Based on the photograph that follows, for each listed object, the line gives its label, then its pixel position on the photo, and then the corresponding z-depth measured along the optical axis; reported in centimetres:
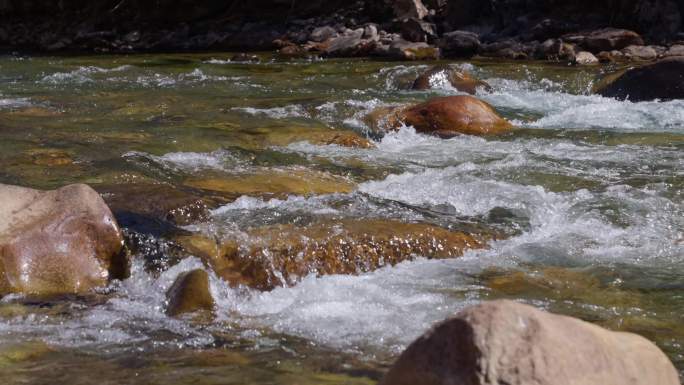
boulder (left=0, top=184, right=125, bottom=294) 892
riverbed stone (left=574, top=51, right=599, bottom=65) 2917
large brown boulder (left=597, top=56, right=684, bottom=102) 2142
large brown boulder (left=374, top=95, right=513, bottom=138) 1750
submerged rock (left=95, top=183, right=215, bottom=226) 1064
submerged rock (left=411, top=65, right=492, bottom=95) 2325
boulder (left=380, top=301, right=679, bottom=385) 447
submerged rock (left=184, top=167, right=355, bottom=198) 1217
